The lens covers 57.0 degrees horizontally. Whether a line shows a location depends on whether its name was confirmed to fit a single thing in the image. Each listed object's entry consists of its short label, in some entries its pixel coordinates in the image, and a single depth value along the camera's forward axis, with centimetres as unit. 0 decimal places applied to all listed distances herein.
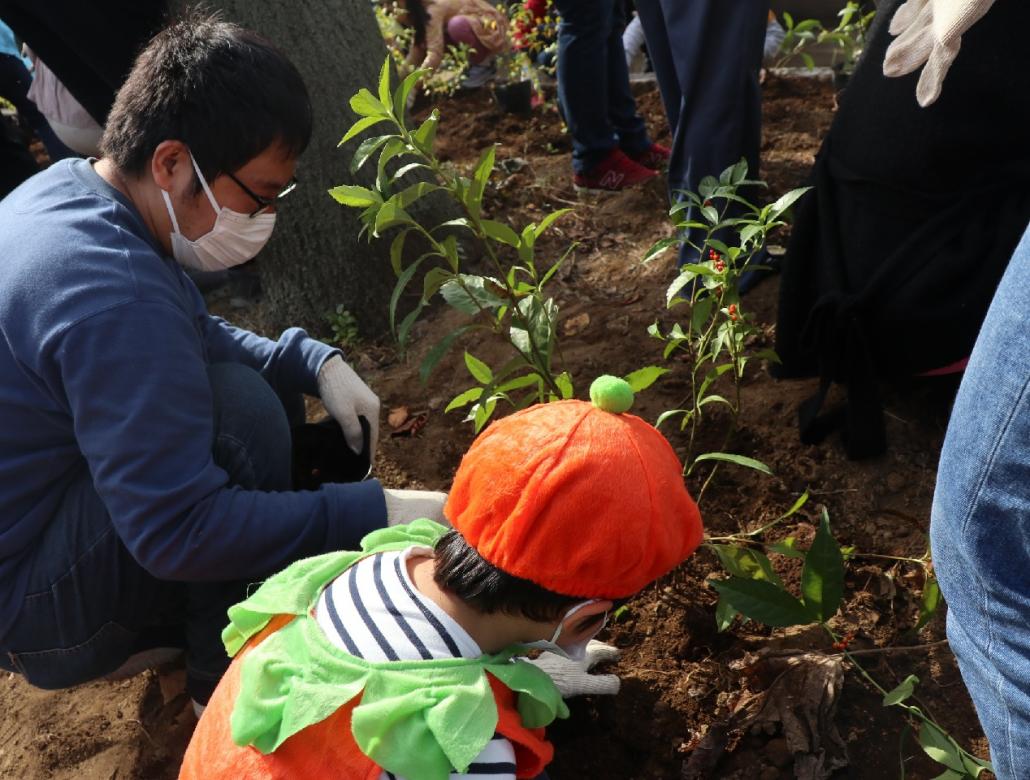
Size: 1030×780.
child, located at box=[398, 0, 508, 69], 535
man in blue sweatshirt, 153
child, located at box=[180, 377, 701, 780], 120
